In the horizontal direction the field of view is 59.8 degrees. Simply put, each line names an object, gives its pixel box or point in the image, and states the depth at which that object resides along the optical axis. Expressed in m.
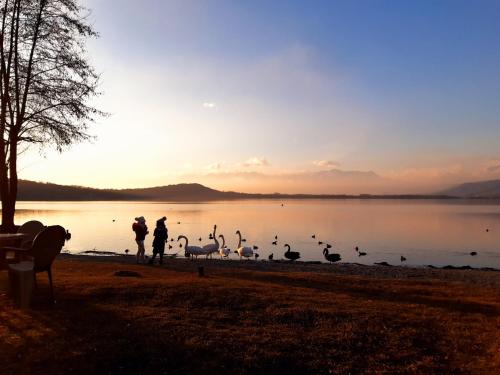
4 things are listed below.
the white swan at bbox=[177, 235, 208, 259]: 30.84
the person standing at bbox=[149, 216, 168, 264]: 21.28
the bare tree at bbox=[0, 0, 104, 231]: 17.97
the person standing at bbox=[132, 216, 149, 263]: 21.08
